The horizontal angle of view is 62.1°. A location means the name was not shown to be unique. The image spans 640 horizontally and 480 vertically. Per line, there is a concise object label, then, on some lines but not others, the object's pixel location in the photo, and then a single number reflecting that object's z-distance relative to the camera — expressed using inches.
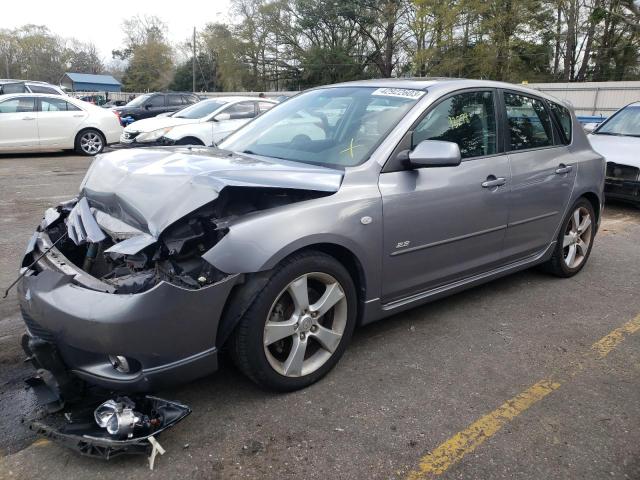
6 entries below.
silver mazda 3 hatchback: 95.3
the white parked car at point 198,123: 434.9
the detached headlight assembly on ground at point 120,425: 87.7
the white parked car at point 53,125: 490.9
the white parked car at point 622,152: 301.7
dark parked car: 757.9
